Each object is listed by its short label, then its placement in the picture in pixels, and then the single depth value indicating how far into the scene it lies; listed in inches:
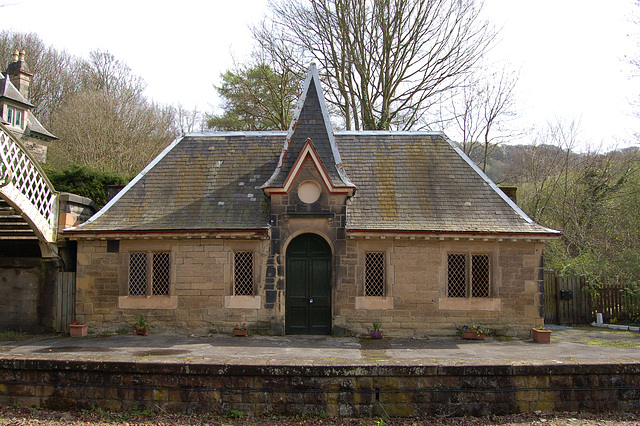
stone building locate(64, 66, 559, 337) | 463.5
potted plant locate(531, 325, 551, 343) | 443.2
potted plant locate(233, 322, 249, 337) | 458.9
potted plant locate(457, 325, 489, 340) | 452.8
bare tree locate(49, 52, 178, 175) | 967.0
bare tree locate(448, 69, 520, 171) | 917.2
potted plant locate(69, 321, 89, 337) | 465.7
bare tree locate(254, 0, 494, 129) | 845.2
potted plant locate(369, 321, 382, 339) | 453.1
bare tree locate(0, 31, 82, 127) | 1302.9
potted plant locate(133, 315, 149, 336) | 464.7
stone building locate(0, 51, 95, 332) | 453.1
